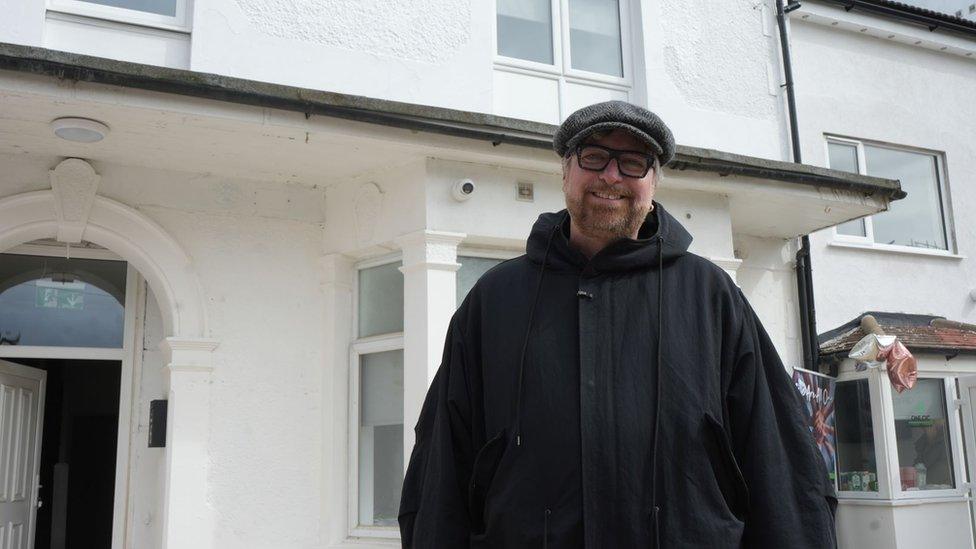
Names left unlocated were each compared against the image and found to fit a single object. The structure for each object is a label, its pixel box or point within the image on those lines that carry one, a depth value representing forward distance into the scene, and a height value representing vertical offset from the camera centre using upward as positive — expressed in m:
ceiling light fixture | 5.20 +1.89
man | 2.05 +0.13
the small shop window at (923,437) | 8.57 +0.11
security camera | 6.00 +1.71
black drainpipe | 8.34 +1.58
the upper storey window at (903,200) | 9.52 +2.66
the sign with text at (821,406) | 7.86 +0.38
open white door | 6.59 +0.14
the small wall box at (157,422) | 6.12 +0.28
